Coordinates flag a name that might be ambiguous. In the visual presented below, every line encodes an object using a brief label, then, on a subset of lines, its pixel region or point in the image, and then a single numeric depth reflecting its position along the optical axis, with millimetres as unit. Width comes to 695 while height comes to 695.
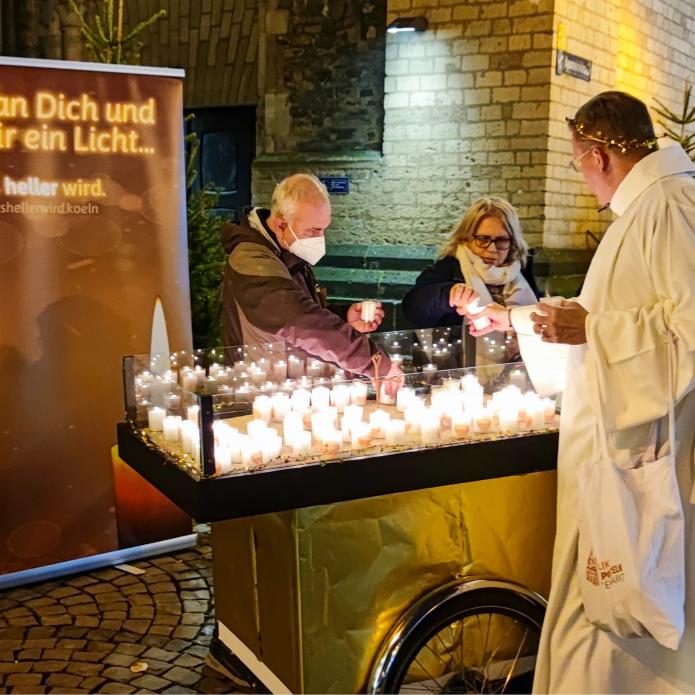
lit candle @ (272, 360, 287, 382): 3141
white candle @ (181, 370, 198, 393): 2990
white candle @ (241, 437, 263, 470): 2486
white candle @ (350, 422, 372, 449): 2656
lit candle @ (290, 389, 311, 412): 2850
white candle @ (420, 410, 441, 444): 2699
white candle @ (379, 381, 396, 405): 2805
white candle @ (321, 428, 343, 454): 2600
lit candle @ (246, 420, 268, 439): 2580
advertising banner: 4066
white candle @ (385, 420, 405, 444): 2670
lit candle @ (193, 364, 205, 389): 3053
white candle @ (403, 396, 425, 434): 2758
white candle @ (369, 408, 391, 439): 2707
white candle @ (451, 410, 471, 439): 2762
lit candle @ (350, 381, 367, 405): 2871
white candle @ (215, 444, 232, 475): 2416
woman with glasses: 4406
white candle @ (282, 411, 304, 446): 2639
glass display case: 2533
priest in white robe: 2367
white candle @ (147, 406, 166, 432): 2932
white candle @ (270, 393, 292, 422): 2873
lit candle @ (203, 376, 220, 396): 2980
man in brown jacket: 3312
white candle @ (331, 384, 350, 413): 2879
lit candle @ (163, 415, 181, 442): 2811
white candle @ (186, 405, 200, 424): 2455
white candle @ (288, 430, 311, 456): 2584
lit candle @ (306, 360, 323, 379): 3113
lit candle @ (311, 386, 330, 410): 2846
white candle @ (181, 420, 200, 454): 2576
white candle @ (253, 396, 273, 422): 2900
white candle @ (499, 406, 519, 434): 2826
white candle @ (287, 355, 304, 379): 3123
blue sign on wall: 9586
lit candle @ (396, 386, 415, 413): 2764
